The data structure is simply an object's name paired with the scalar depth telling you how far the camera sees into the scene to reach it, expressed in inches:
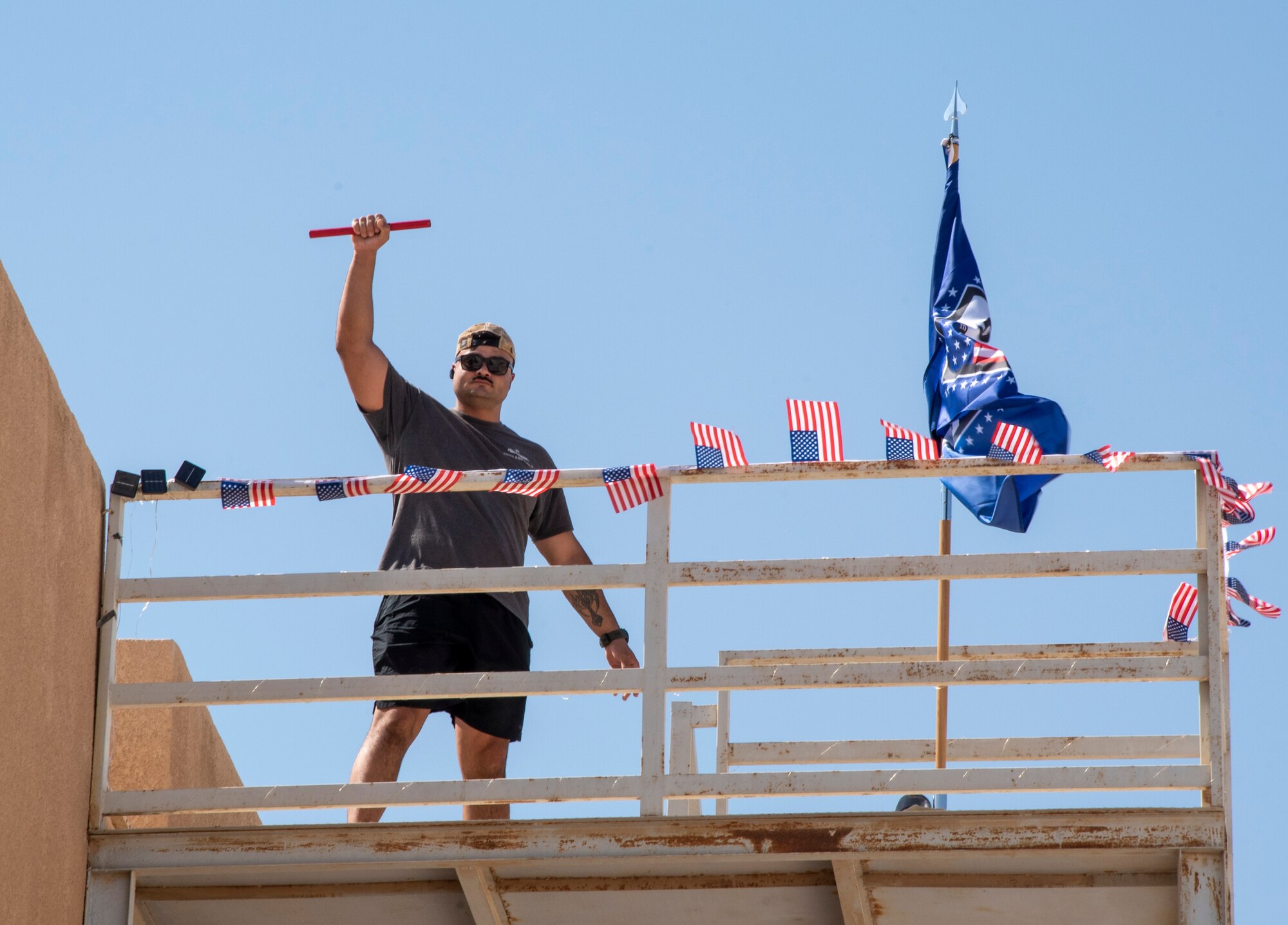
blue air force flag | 578.6
